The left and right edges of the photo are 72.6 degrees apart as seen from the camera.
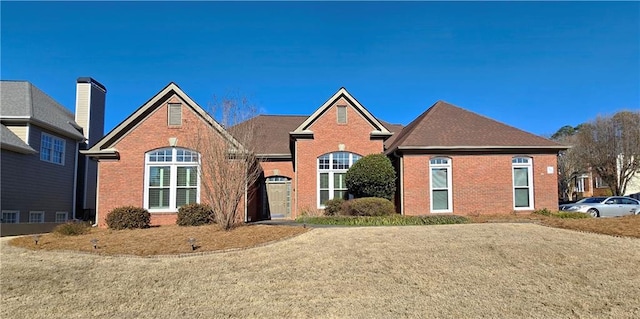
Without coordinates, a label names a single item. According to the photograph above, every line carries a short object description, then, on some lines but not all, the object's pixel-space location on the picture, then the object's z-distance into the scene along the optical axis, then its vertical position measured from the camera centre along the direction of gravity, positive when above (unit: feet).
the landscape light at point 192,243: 38.55 -5.02
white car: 72.38 -3.28
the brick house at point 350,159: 63.36 +4.17
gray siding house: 63.10 +5.03
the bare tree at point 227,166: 48.11 +2.33
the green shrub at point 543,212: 61.62 -3.56
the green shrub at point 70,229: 49.06 -4.89
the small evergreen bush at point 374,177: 62.13 +1.41
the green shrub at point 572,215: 57.34 -3.71
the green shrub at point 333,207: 62.69 -2.88
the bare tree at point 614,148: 126.00 +11.97
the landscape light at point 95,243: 40.36 -5.26
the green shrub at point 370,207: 57.16 -2.63
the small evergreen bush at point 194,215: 57.16 -3.74
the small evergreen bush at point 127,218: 55.21 -3.98
